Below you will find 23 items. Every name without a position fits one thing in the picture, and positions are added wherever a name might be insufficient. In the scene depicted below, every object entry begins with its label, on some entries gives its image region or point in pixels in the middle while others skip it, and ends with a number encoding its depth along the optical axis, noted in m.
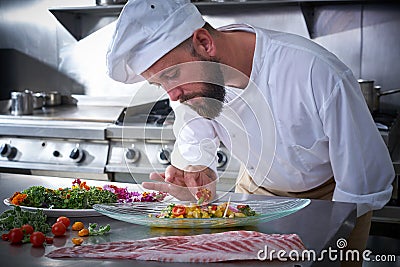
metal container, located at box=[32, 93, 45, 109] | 4.09
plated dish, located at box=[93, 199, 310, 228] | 1.57
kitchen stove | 3.36
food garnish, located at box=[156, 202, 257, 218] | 1.60
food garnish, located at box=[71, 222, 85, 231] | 1.59
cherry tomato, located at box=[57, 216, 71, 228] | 1.61
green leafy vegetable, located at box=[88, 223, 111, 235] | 1.55
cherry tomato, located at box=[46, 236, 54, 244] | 1.49
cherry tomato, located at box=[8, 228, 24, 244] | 1.47
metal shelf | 3.56
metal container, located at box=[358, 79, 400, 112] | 3.38
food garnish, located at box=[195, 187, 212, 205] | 1.78
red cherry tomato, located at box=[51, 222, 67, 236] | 1.54
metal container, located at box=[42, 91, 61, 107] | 4.22
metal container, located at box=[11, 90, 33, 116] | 3.84
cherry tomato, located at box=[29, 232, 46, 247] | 1.46
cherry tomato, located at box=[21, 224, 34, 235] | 1.51
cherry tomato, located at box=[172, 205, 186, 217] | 1.60
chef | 1.73
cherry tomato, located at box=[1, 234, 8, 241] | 1.51
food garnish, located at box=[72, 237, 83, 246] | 1.47
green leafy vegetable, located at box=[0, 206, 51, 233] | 1.57
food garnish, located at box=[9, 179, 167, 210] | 1.76
